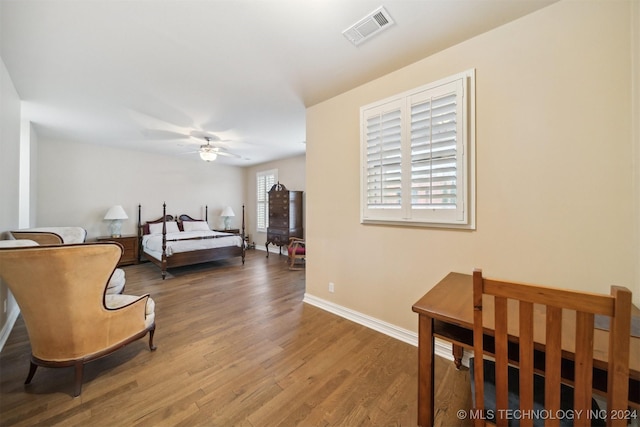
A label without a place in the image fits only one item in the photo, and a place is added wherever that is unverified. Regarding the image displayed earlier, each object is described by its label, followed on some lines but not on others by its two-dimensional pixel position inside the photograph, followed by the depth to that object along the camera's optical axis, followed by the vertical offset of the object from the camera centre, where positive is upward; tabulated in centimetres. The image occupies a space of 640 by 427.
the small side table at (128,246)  499 -74
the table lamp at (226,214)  675 -2
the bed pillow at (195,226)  604 -33
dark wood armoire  566 -6
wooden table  99 -55
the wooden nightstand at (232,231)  671 -52
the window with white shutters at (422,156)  187 +53
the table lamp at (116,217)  493 -8
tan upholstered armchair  139 -57
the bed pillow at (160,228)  553 -36
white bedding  439 -58
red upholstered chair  488 -80
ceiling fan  422 +113
